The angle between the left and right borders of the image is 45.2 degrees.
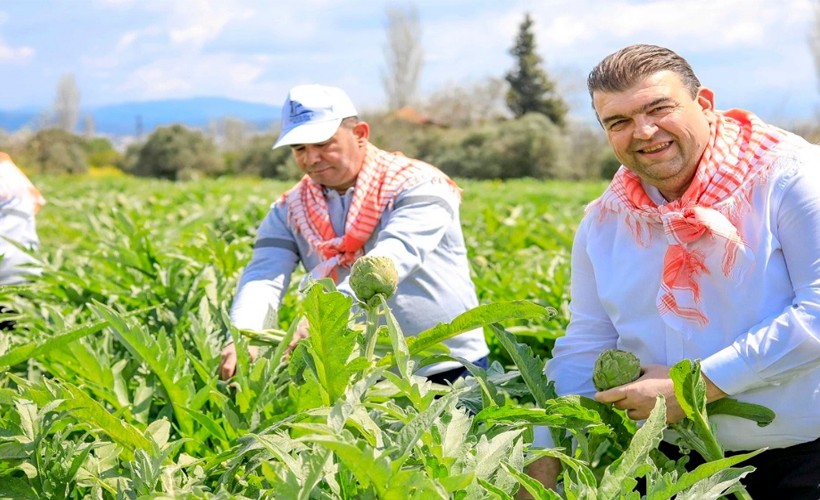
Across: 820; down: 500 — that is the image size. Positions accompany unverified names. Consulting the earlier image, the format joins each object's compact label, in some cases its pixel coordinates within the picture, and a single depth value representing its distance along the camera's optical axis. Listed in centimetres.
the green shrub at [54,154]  3468
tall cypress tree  5700
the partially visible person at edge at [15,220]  432
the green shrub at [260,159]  3794
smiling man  208
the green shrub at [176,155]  4334
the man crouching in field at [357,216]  322
